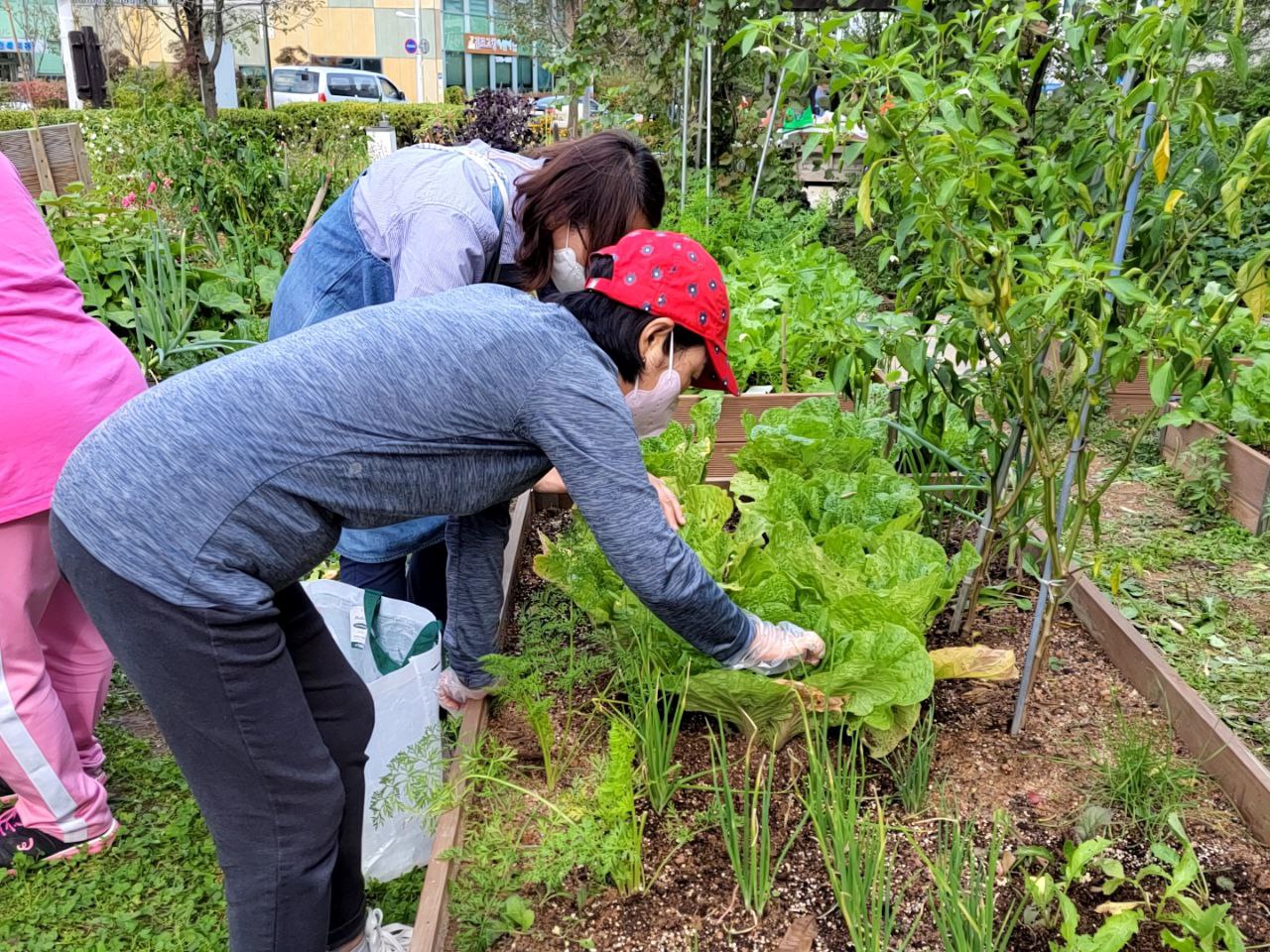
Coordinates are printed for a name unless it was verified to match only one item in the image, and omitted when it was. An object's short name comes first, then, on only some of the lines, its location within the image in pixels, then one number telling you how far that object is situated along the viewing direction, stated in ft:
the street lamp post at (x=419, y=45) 110.26
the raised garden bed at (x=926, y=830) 5.60
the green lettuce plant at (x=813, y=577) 6.31
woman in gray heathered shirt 4.51
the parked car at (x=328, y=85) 78.48
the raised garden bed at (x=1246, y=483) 11.27
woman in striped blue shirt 6.64
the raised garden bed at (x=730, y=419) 11.51
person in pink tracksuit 6.57
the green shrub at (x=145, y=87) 27.76
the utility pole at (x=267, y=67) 68.64
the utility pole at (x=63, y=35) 69.22
